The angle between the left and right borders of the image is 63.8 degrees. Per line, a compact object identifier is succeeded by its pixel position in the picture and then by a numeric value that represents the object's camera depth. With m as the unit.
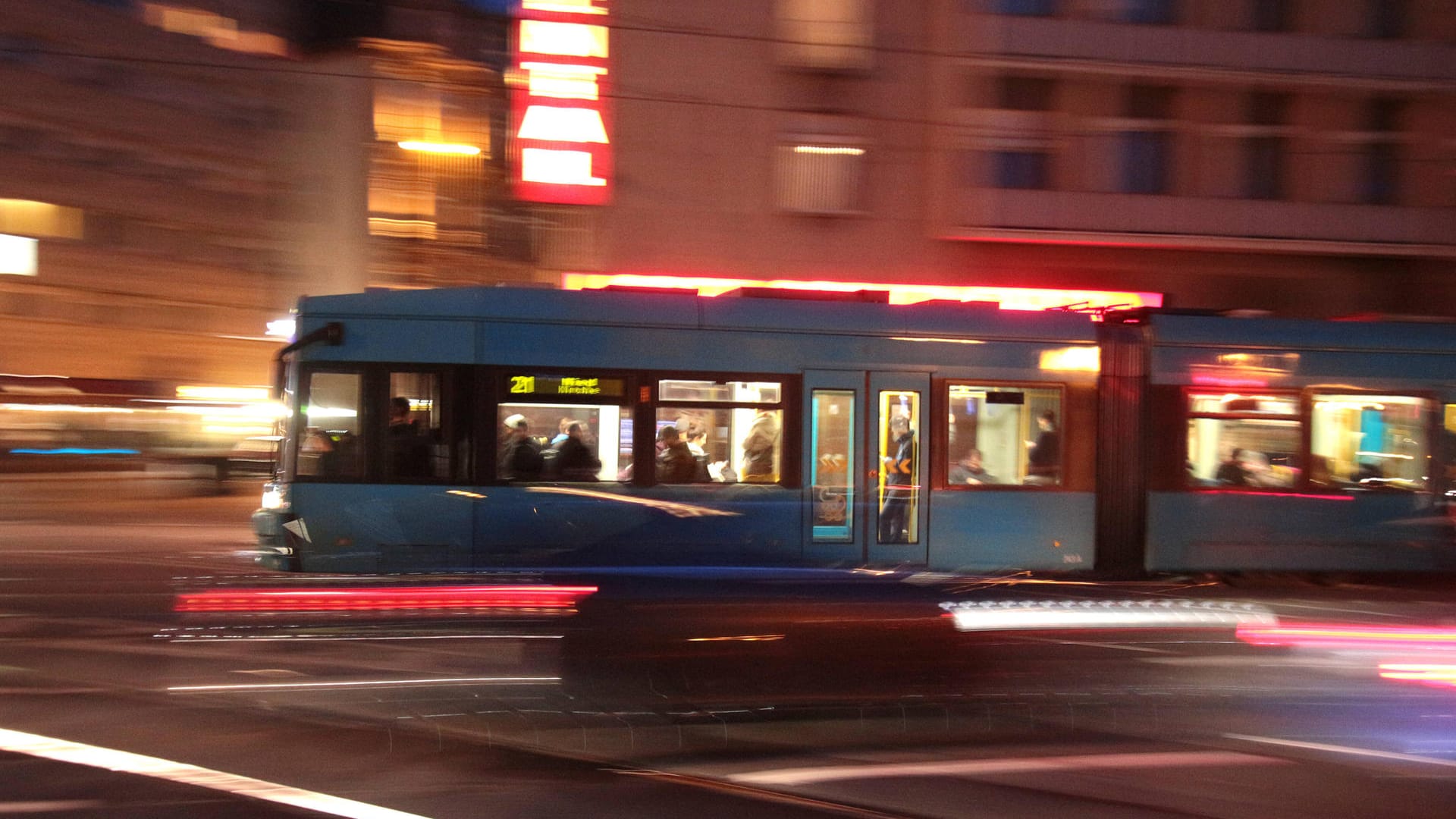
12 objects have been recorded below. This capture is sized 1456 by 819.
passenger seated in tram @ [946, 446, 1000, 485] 12.23
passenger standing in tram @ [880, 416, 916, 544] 12.02
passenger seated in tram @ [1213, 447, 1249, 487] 12.77
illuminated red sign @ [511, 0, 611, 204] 20.66
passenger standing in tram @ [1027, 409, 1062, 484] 12.43
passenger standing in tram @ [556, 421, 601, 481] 11.48
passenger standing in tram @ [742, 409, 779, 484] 11.80
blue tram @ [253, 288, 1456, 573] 11.25
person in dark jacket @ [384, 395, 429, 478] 11.23
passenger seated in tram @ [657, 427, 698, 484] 11.62
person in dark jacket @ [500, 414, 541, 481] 11.38
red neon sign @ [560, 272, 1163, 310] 21.47
